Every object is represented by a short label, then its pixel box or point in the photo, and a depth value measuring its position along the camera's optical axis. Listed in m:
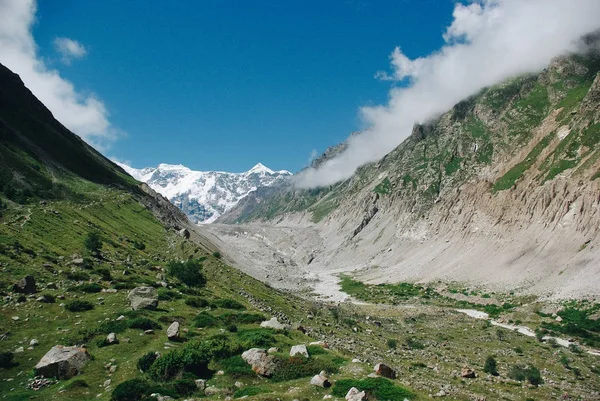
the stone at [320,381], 21.41
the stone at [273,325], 32.56
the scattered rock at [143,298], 33.22
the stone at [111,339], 26.19
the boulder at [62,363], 22.22
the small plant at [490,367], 39.33
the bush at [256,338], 27.06
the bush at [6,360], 22.67
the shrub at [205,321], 31.94
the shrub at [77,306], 31.28
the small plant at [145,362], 22.87
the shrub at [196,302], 38.94
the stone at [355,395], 18.98
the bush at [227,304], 41.09
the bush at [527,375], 36.28
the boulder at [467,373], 35.98
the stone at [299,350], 25.20
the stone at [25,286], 32.41
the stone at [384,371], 24.17
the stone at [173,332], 27.50
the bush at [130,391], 19.55
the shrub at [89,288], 36.69
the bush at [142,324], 29.09
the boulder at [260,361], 23.31
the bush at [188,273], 51.81
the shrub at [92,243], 55.44
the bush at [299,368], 22.96
